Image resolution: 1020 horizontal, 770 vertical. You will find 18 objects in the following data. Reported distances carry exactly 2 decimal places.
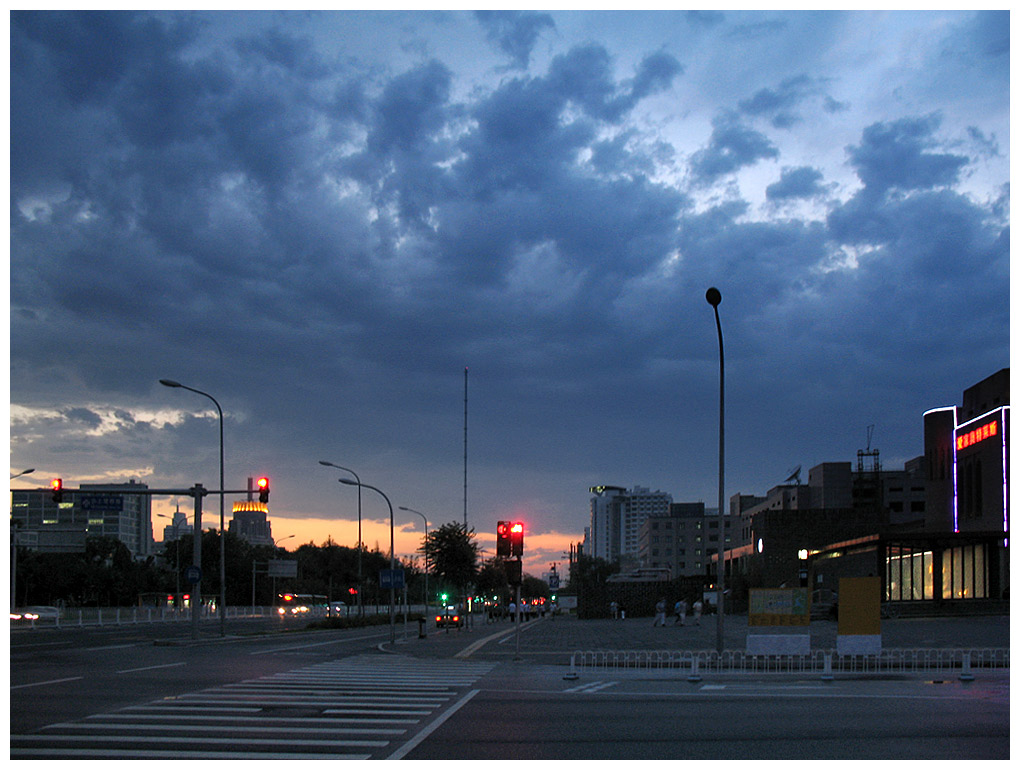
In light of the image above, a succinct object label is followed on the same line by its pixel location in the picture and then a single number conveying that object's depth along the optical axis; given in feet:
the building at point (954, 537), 161.99
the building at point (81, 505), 129.80
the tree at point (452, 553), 218.79
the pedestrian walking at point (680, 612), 169.95
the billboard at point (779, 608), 79.82
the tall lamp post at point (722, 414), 80.43
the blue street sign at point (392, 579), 117.80
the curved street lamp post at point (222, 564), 120.95
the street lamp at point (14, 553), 139.08
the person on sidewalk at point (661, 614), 155.53
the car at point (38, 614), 183.40
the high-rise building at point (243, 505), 589.90
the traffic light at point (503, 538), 86.33
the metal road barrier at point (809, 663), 73.00
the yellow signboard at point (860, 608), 77.51
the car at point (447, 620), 186.50
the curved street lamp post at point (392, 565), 115.03
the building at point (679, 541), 589.32
